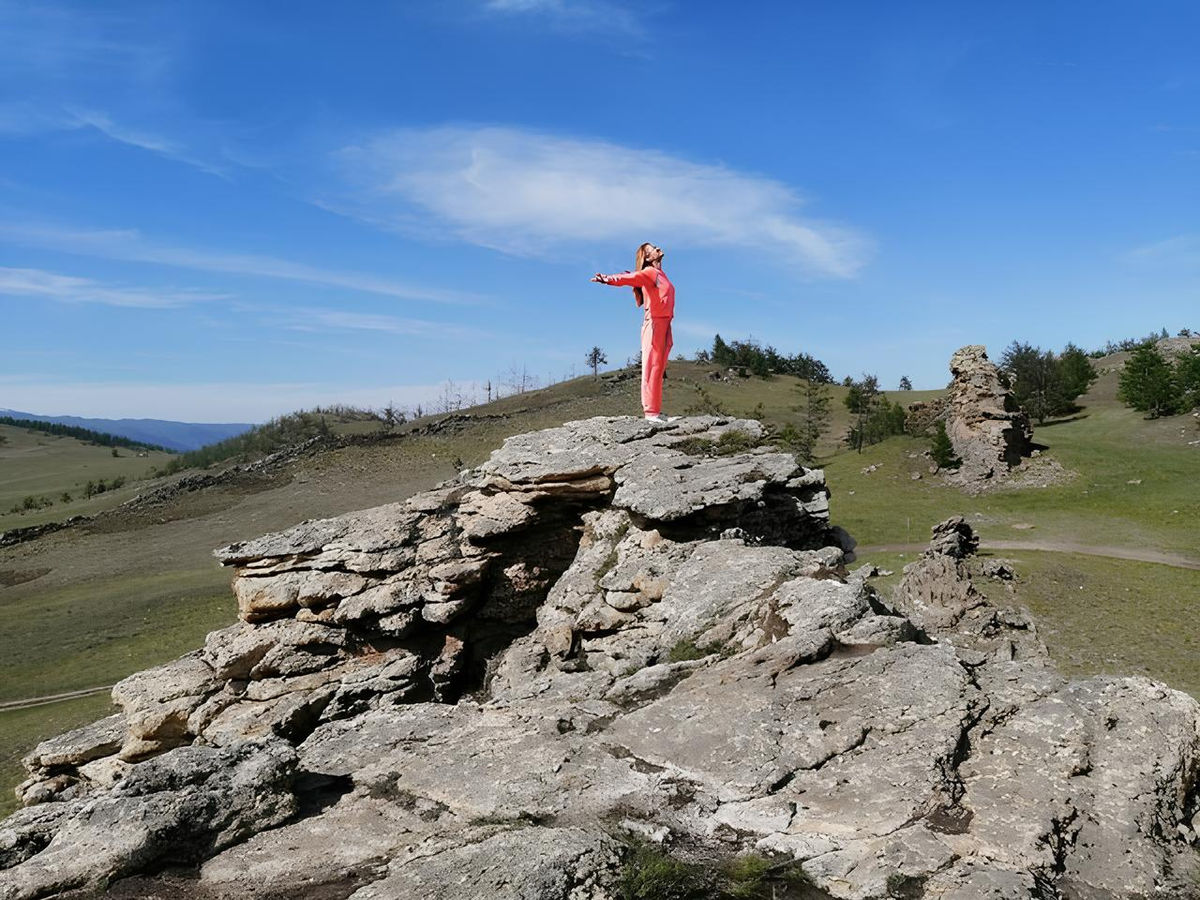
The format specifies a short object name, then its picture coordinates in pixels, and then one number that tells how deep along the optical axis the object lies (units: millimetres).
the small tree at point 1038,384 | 70812
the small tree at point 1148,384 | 61562
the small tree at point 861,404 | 72562
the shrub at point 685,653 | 10961
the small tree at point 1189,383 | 60781
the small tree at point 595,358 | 126688
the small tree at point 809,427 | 62469
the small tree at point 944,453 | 54031
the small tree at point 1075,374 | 72438
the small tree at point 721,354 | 119812
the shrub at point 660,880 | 5902
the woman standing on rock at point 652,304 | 17469
